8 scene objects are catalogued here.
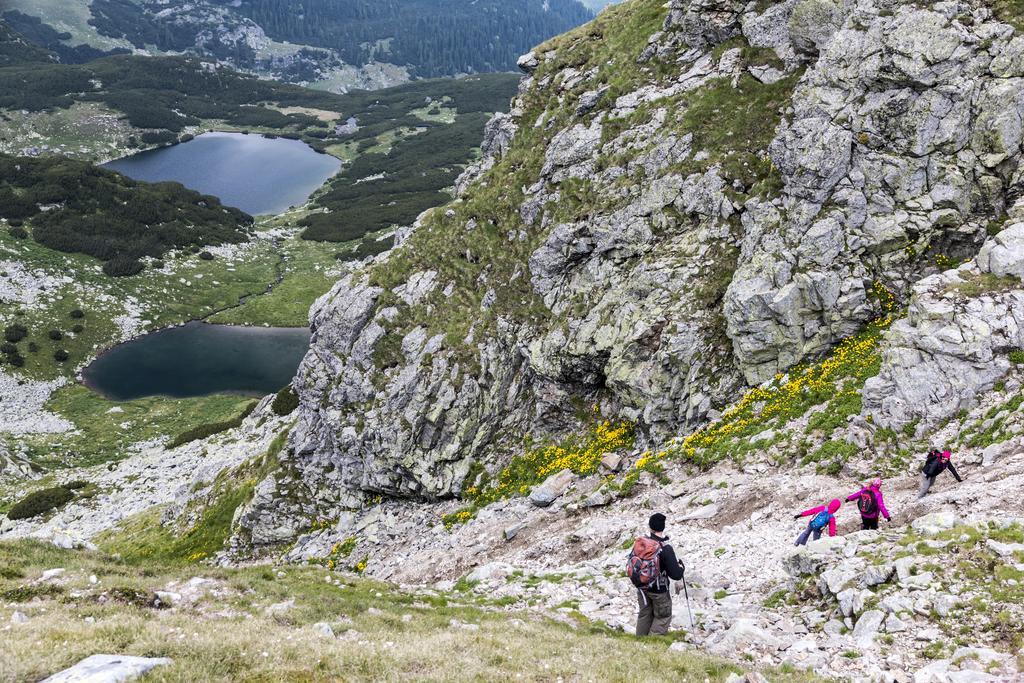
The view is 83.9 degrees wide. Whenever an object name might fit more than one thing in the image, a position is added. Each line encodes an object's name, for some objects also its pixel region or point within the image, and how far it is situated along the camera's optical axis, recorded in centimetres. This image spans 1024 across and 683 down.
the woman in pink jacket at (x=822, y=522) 1523
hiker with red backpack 1296
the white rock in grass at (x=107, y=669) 872
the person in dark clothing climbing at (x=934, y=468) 1595
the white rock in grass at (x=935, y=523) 1345
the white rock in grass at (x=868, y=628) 1146
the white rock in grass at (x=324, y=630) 1269
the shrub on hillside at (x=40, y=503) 5191
